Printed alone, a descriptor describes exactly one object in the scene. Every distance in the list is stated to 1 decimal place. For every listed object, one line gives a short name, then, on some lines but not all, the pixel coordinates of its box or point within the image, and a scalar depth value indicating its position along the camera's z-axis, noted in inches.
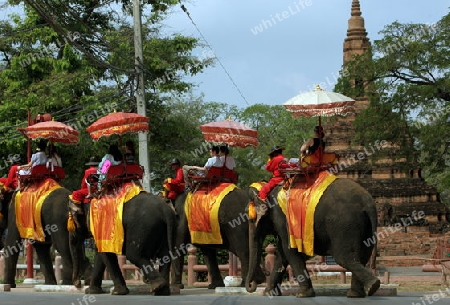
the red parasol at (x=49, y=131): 673.0
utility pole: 872.9
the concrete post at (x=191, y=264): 739.4
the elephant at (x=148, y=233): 574.9
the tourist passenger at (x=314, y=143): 549.0
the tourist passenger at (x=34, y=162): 665.0
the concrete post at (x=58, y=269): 773.4
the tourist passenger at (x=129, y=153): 605.0
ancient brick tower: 1467.8
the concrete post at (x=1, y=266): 890.1
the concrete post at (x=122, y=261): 777.6
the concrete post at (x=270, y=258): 690.2
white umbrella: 554.9
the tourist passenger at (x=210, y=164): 634.2
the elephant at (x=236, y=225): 618.5
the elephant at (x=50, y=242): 646.5
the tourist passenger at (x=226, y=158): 639.1
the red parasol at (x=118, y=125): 596.4
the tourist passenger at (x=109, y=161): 594.9
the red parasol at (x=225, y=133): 624.4
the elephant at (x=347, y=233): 516.4
